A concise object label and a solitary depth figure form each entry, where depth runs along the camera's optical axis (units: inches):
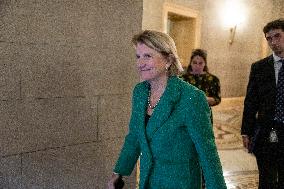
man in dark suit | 138.6
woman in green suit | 79.8
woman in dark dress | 181.3
